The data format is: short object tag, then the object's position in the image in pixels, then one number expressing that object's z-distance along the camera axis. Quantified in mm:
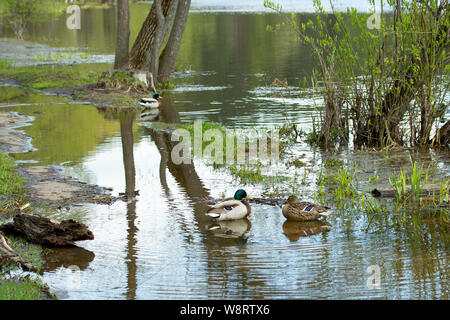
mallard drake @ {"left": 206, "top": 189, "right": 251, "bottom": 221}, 9234
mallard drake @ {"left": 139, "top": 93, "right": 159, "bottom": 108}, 19062
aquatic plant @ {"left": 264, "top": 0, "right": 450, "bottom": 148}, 12375
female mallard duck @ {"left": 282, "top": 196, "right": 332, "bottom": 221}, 9180
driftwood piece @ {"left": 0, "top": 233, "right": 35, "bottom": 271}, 7438
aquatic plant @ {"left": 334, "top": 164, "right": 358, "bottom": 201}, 10359
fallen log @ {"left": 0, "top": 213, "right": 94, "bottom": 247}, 8266
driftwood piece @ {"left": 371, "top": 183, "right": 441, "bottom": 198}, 10172
